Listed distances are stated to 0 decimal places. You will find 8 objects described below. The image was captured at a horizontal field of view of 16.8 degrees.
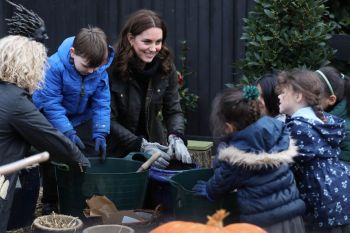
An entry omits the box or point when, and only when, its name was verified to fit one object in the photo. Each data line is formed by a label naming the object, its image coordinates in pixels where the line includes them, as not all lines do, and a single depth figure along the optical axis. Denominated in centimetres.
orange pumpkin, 495
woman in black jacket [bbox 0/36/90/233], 681
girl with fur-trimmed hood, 655
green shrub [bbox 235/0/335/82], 1098
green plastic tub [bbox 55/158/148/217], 763
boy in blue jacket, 803
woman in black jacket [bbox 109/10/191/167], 868
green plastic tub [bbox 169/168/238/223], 700
